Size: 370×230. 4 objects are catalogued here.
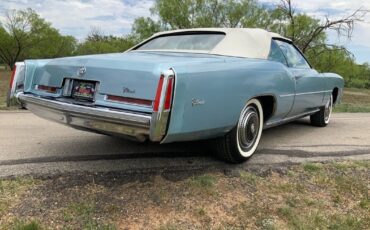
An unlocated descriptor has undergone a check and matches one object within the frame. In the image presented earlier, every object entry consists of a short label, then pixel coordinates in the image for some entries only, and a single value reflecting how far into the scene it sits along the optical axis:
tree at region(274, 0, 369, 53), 19.88
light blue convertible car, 3.09
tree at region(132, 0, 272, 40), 30.14
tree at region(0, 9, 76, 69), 46.50
